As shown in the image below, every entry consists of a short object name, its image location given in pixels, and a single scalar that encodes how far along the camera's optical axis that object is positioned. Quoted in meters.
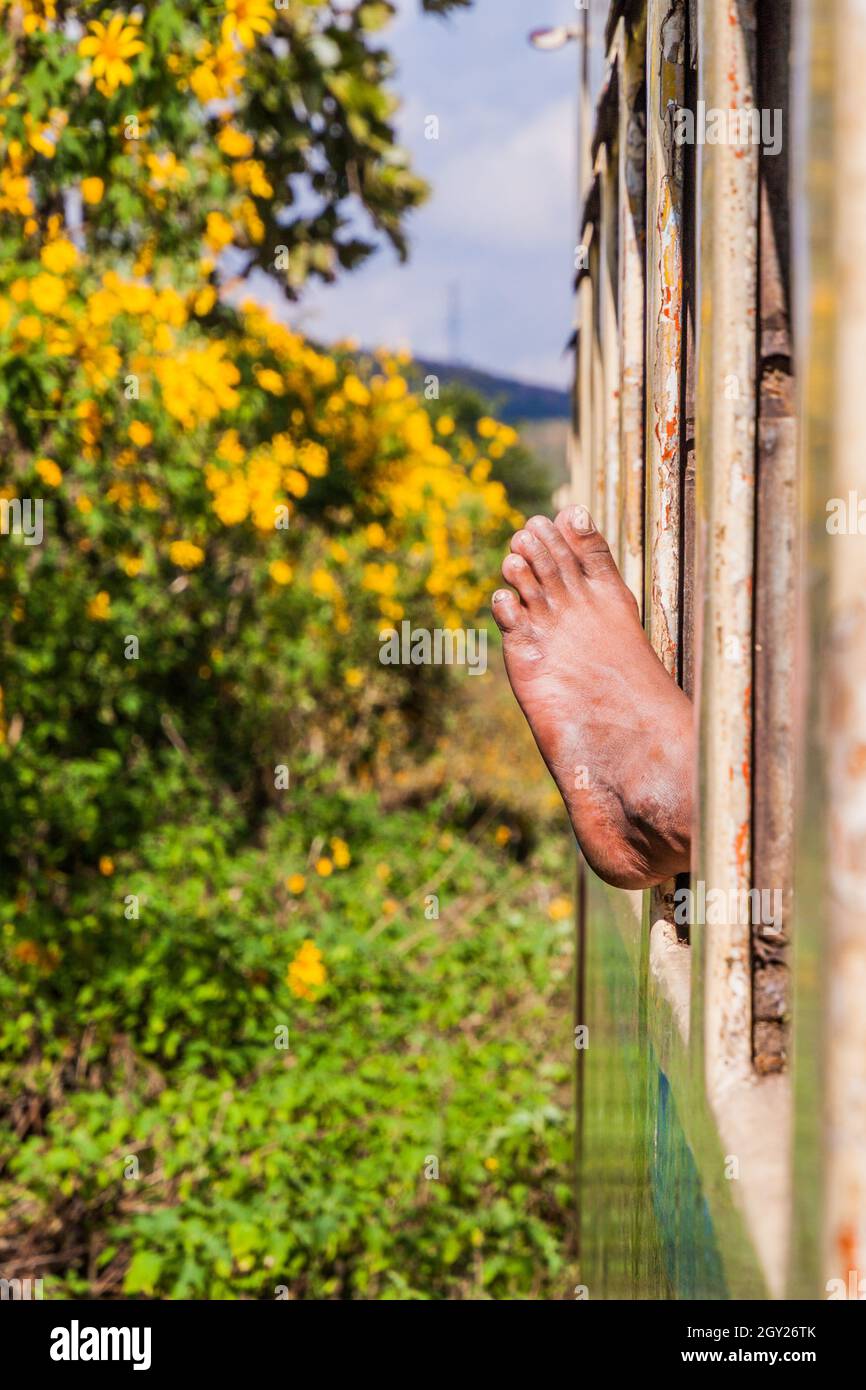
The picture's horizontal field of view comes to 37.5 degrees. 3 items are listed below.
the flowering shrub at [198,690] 3.34
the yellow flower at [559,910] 6.25
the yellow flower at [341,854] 6.04
